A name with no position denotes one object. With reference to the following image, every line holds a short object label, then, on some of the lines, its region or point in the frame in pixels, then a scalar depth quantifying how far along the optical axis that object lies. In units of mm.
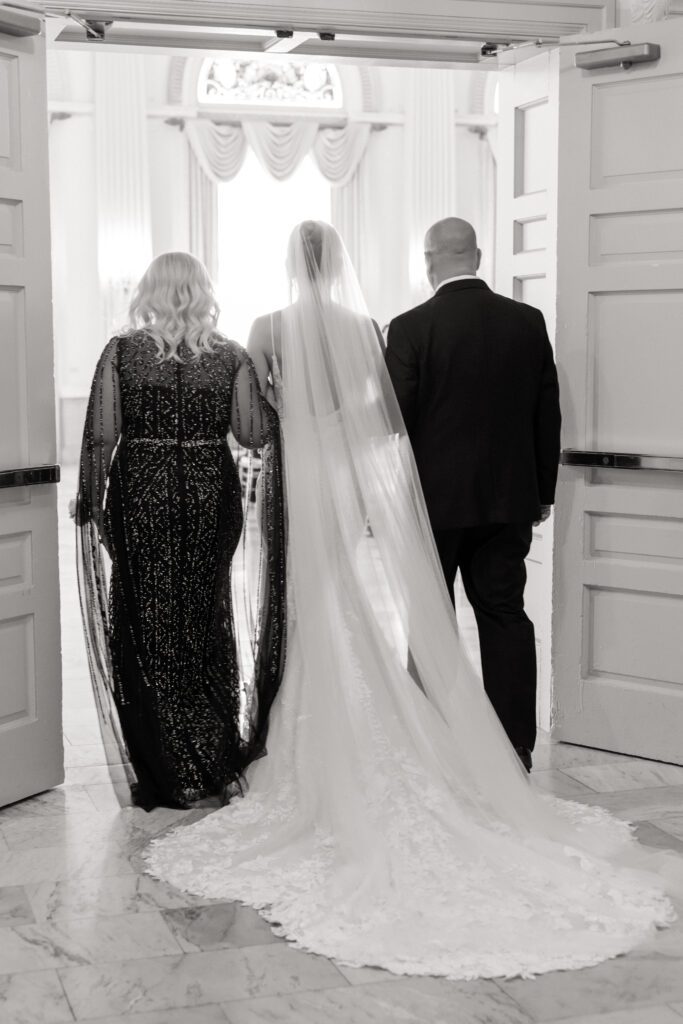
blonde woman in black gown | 3635
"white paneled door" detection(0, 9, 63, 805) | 3656
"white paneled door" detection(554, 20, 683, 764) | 4020
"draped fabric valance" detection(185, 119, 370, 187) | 13641
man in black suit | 3760
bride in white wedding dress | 2762
